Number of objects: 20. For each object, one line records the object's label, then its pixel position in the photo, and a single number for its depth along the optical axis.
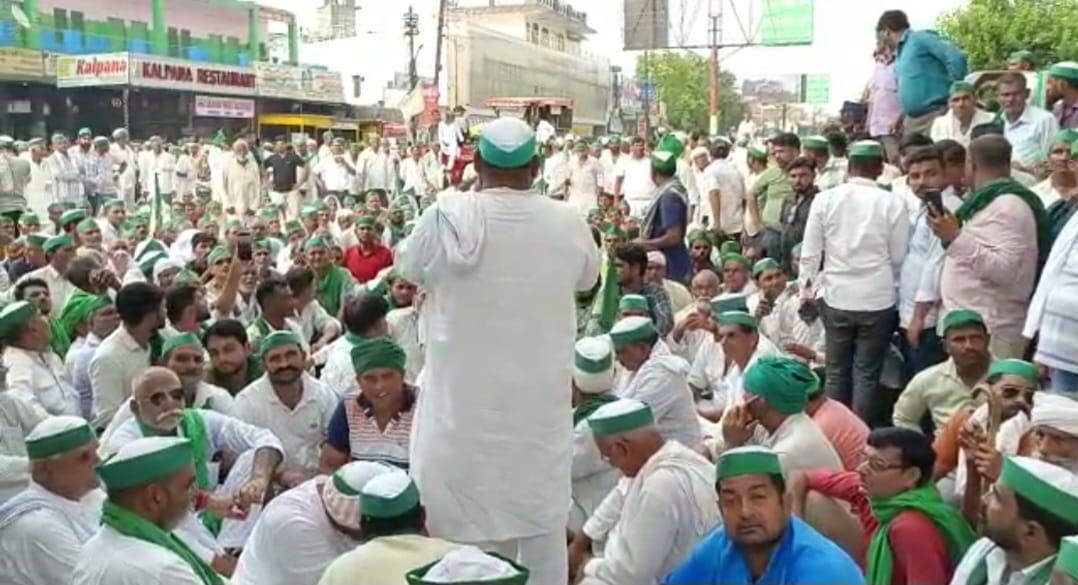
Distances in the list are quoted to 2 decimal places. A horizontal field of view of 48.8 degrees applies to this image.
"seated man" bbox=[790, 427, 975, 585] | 3.09
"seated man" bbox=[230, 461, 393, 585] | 3.28
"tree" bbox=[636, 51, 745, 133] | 63.34
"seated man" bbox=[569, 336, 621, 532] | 4.35
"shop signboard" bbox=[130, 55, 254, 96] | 27.77
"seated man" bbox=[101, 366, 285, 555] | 4.01
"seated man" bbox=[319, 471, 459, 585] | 2.76
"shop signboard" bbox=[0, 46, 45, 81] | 26.81
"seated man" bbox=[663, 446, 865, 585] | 2.68
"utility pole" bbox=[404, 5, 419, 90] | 40.06
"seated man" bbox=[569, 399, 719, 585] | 3.24
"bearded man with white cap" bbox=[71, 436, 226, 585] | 2.78
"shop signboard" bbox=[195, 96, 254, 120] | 30.06
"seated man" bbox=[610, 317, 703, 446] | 4.47
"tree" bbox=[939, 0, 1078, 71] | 19.39
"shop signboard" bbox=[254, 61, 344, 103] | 31.97
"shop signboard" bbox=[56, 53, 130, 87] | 27.02
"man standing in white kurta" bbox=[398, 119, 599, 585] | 3.21
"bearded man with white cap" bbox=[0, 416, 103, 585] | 3.35
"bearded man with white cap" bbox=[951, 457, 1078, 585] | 2.52
